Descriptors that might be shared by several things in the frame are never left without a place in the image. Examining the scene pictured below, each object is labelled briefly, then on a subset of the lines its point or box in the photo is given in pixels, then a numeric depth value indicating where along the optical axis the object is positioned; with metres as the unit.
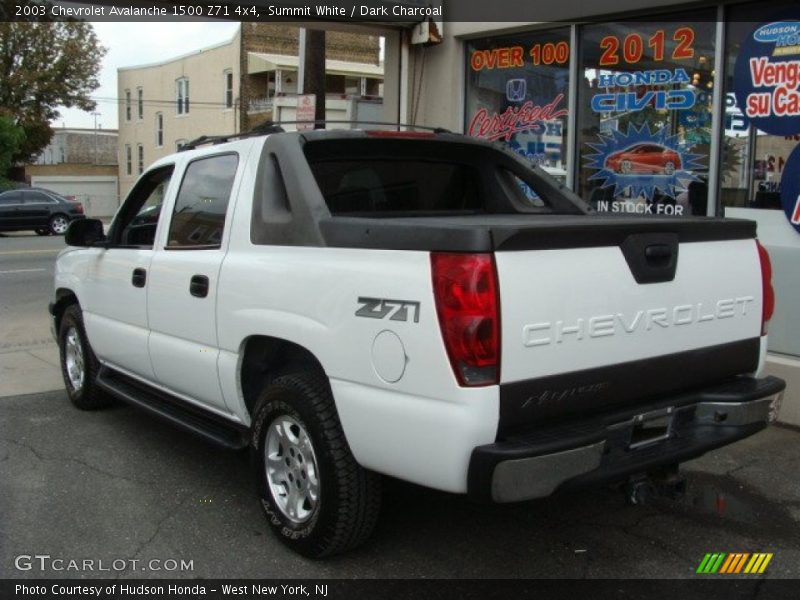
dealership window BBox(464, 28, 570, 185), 8.06
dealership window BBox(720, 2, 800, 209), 6.29
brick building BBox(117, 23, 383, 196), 35.72
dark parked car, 25.05
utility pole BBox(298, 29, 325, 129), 11.02
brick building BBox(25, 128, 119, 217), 49.88
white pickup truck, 3.02
